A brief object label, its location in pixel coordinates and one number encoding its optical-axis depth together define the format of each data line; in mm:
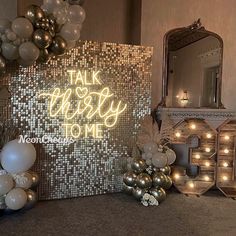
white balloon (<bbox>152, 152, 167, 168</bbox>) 3514
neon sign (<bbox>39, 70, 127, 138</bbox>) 3504
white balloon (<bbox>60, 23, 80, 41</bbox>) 3102
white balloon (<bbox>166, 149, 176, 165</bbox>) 3689
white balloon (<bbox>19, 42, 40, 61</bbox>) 2826
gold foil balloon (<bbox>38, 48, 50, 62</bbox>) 3020
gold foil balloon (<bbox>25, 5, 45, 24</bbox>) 2896
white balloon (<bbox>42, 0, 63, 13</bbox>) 3020
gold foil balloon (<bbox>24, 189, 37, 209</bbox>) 3123
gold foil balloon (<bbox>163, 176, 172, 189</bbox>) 3554
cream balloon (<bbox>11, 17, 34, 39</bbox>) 2785
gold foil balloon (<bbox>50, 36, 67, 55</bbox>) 3062
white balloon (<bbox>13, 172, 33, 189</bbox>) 3033
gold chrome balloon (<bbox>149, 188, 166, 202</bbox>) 3523
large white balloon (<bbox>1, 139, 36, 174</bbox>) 2910
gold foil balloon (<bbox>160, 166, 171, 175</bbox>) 3627
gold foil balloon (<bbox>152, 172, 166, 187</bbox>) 3510
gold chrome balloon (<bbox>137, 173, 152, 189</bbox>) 3475
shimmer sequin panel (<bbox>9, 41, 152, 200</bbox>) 3418
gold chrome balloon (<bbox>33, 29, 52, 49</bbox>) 2893
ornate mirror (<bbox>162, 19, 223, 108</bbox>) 4262
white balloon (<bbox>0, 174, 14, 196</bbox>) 2885
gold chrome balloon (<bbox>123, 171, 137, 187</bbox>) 3547
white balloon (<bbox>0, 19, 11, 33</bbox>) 2809
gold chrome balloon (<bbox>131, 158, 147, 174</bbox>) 3561
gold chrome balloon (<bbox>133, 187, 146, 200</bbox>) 3520
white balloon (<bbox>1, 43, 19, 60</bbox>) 2816
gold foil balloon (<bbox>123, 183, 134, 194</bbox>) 3679
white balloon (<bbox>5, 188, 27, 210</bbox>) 2916
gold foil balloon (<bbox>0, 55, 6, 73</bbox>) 2829
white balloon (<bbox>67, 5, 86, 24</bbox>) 3151
